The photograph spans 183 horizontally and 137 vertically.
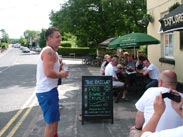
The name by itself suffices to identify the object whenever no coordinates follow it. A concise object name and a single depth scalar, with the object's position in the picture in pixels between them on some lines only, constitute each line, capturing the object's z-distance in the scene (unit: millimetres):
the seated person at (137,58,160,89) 5465
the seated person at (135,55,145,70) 6924
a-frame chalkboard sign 4078
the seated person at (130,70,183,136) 1937
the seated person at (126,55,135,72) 7175
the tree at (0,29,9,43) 81780
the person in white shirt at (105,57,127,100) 5481
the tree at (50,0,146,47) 16198
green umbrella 6017
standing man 2678
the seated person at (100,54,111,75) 6702
